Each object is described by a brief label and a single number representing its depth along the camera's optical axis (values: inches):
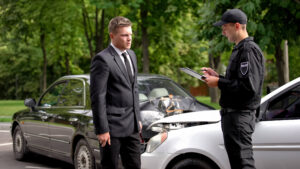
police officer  144.3
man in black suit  152.5
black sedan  251.8
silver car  157.5
